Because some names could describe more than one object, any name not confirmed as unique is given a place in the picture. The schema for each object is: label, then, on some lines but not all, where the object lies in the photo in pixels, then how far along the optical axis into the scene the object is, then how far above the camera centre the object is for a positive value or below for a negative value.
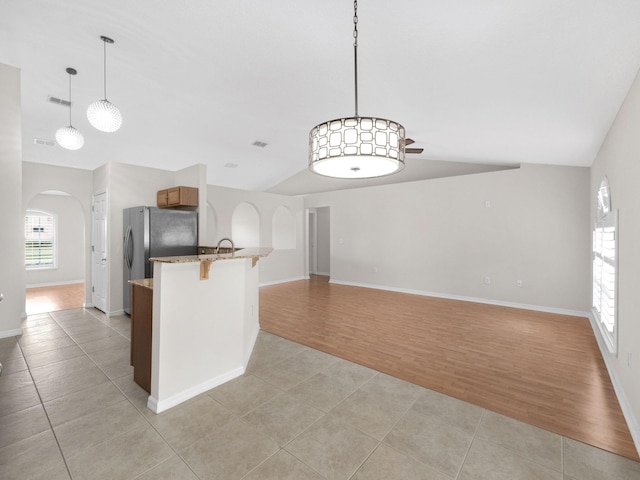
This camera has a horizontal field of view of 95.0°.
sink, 3.26 -0.18
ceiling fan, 3.80 +1.16
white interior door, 4.66 -0.26
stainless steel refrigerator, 4.25 +0.00
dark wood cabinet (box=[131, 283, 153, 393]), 2.30 -0.79
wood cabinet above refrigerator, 4.55 +0.63
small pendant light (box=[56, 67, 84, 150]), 3.04 +1.05
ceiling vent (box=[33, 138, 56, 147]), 4.61 +1.52
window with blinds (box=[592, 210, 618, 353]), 2.44 -0.38
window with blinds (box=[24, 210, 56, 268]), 6.91 -0.07
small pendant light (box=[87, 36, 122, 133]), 2.44 +1.03
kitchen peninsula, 2.12 -0.70
